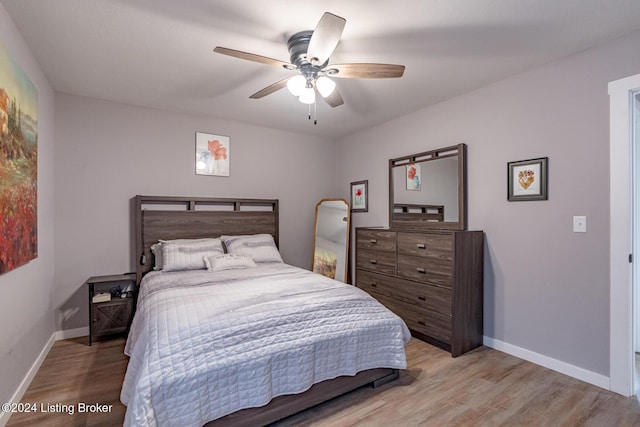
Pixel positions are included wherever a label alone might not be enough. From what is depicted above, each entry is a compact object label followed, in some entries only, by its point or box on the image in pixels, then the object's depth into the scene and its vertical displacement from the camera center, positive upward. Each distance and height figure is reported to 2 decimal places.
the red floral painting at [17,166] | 1.74 +0.29
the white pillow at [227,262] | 3.10 -0.52
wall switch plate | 2.28 -0.08
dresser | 2.72 -0.69
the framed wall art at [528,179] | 2.50 +0.28
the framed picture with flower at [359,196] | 4.32 +0.23
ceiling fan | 1.85 +0.95
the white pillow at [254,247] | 3.51 -0.41
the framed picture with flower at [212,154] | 3.77 +0.72
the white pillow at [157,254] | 3.25 -0.46
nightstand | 2.93 -0.96
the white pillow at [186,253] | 3.09 -0.43
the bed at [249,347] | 1.49 -0.77
